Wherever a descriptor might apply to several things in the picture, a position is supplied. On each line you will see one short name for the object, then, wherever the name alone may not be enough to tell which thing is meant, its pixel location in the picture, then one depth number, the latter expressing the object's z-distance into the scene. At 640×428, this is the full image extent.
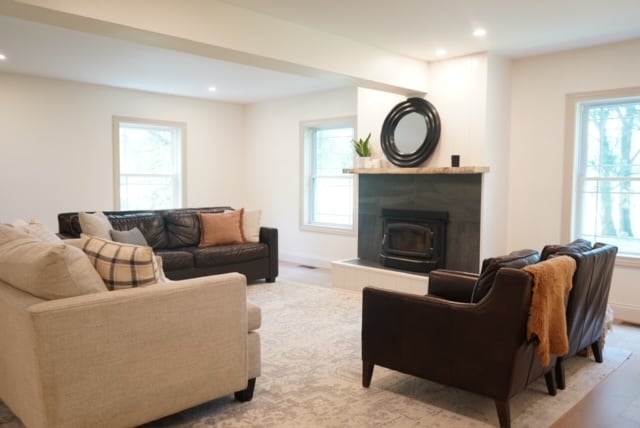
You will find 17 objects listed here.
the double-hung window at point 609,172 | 4.64
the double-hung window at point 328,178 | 7.10
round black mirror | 5.31
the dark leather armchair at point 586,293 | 2.81
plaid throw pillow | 2.44
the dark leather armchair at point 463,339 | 2.40
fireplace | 5.20
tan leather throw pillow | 5.77
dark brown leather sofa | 5.15
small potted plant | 5.79
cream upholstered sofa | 2.07
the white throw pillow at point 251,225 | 6.02
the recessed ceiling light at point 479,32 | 4.24
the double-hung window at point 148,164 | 7.07
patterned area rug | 2.60
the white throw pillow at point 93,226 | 4.68
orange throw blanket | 2.40
